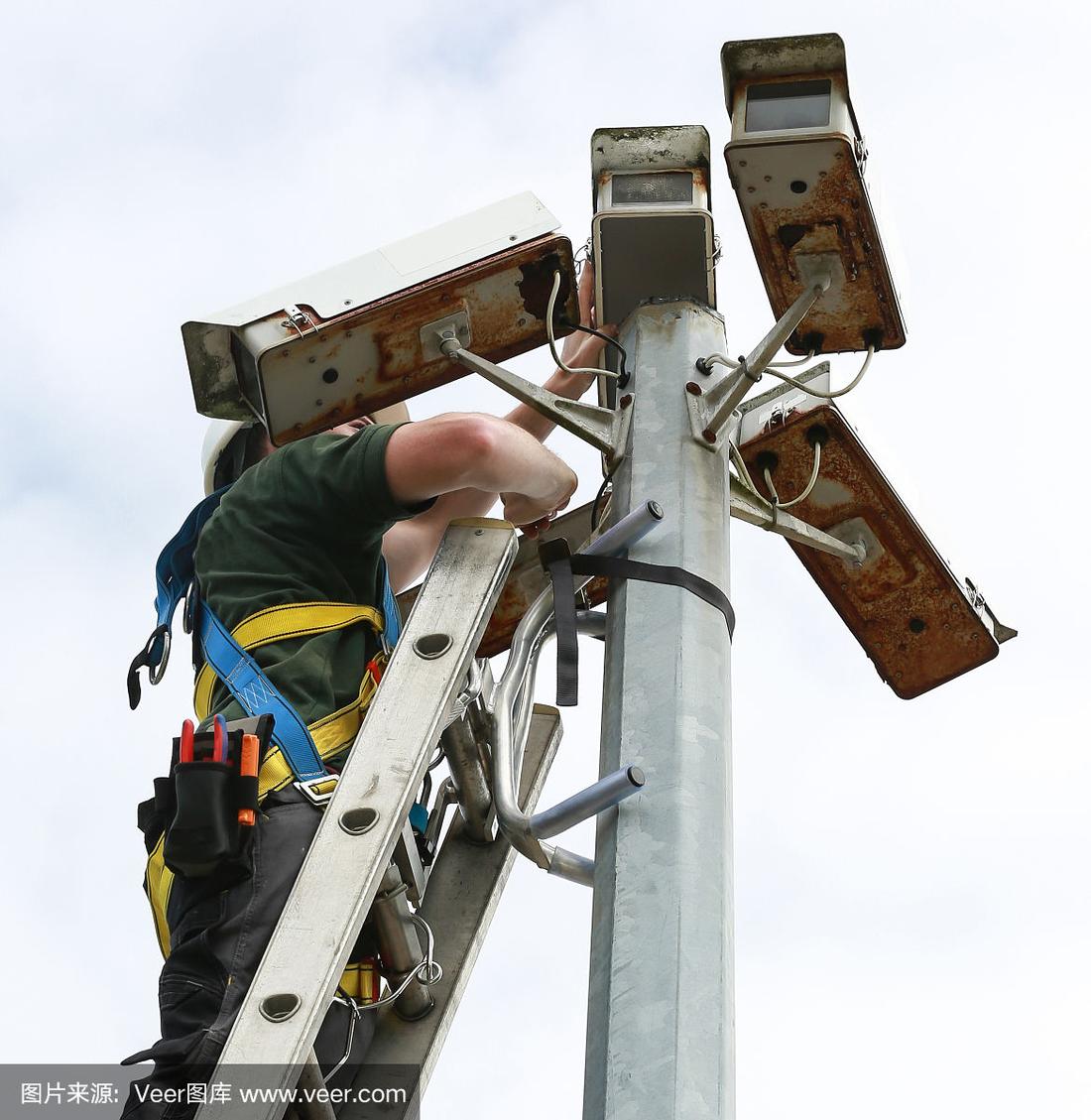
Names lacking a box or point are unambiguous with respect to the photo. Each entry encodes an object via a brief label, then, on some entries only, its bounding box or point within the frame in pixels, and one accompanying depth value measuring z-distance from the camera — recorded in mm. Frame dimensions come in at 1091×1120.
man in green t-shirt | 8062
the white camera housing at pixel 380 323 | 9906
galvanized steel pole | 6746
